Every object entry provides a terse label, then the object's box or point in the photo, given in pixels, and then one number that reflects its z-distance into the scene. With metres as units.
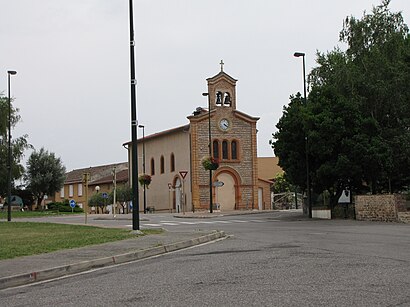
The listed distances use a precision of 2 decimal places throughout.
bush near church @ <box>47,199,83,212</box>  71.62
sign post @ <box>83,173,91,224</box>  29.66
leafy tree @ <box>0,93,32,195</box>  55.59
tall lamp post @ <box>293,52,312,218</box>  37.09
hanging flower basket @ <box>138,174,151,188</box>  60.78
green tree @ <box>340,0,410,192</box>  34.62
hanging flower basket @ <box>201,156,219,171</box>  52.50
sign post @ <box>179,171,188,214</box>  62.53
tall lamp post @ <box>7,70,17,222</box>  39.47
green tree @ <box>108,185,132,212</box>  71.88
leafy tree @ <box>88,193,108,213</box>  75.88
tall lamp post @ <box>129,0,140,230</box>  22.32
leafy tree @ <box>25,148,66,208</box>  80.31
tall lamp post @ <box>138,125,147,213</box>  73.20
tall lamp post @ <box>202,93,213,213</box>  59.44
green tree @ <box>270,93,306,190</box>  37.12
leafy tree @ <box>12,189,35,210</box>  80.00
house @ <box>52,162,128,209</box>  89.00
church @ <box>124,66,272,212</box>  63.59
